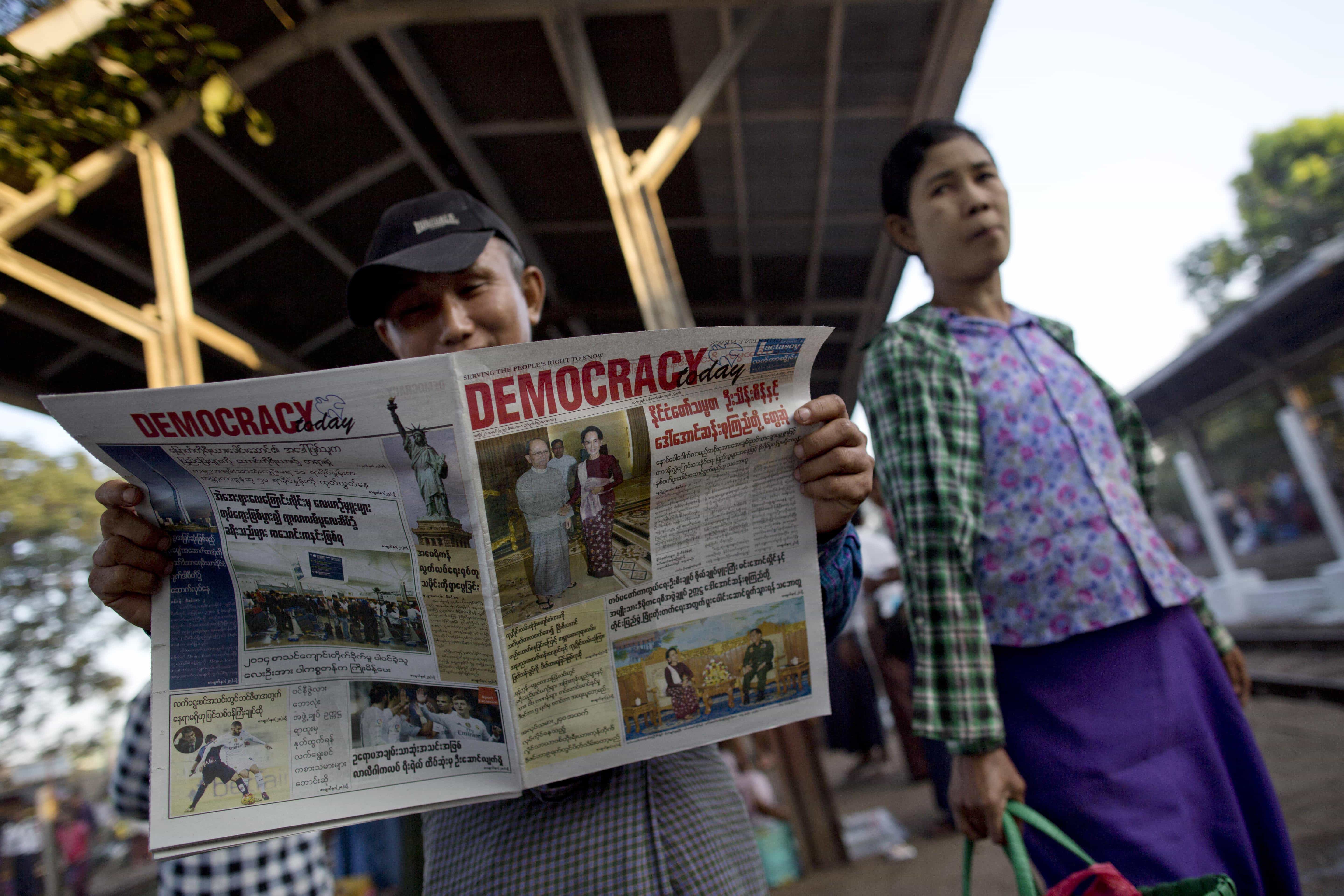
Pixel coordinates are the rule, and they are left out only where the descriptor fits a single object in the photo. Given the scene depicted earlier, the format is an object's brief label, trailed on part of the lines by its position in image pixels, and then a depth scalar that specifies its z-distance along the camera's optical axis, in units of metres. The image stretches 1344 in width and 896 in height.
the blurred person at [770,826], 3.56
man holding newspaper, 0.87
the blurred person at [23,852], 9.05
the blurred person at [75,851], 10.23
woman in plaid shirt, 1.10
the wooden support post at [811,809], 3.50
